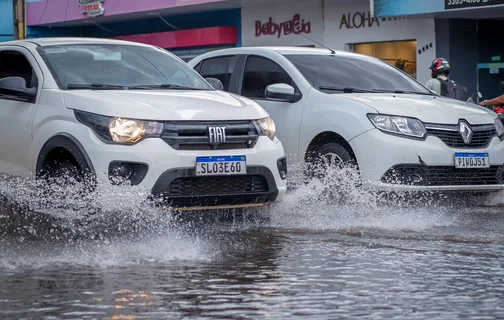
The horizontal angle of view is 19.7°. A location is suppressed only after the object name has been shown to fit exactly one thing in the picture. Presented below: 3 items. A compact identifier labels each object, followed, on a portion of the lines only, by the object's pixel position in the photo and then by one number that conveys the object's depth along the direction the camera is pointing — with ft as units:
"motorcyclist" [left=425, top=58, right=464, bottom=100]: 60.46
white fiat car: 33.94
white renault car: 42.08
